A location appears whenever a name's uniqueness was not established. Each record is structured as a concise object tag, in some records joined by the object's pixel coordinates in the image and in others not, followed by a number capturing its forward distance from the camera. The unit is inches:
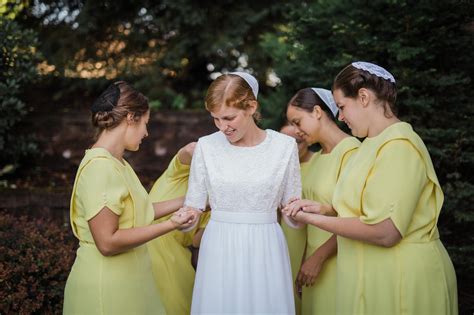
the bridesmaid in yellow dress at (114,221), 109.3
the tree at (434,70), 188.9
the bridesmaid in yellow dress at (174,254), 148.5
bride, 117.4
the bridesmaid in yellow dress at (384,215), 104.0
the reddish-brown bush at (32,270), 158.7
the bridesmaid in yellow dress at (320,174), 132.4
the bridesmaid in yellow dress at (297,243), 150.5
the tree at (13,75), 241.9
